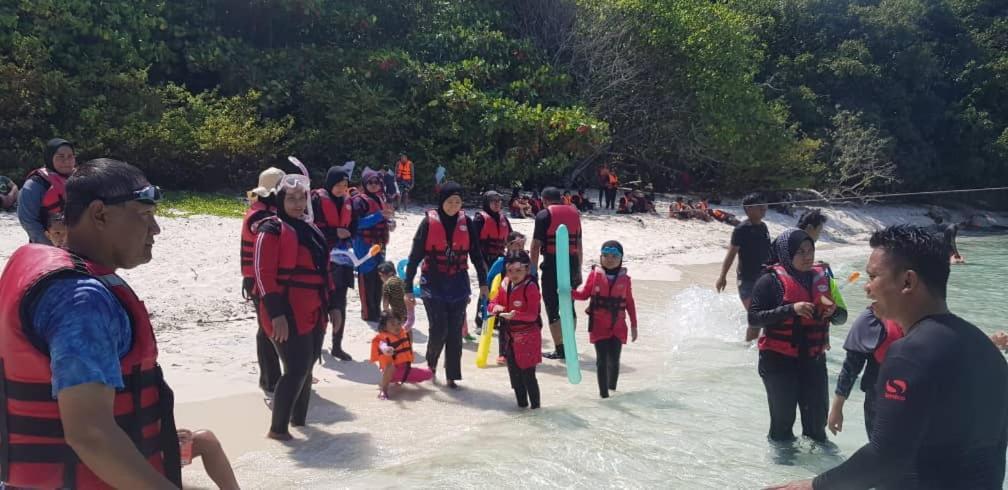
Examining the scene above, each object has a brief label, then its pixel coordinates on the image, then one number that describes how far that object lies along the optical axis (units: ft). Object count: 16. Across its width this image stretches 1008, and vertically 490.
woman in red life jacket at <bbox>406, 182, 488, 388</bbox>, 23.82
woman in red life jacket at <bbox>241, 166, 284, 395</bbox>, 21.59
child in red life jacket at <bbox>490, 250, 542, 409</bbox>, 21.74
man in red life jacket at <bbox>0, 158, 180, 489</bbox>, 6.84
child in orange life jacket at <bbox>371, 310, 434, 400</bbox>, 23.18
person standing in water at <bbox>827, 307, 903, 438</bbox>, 15.51
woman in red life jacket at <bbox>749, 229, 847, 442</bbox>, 17.30
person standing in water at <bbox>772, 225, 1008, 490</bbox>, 8.21
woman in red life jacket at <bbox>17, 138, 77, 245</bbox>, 20.53
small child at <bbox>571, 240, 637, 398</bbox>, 22.75
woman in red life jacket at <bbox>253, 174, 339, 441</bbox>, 17.97
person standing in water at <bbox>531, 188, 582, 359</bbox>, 28.04
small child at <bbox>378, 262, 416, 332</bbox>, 23.99
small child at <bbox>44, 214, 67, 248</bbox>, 17.74
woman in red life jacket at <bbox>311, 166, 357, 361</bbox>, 26.55
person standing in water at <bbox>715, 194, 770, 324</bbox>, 27.32
